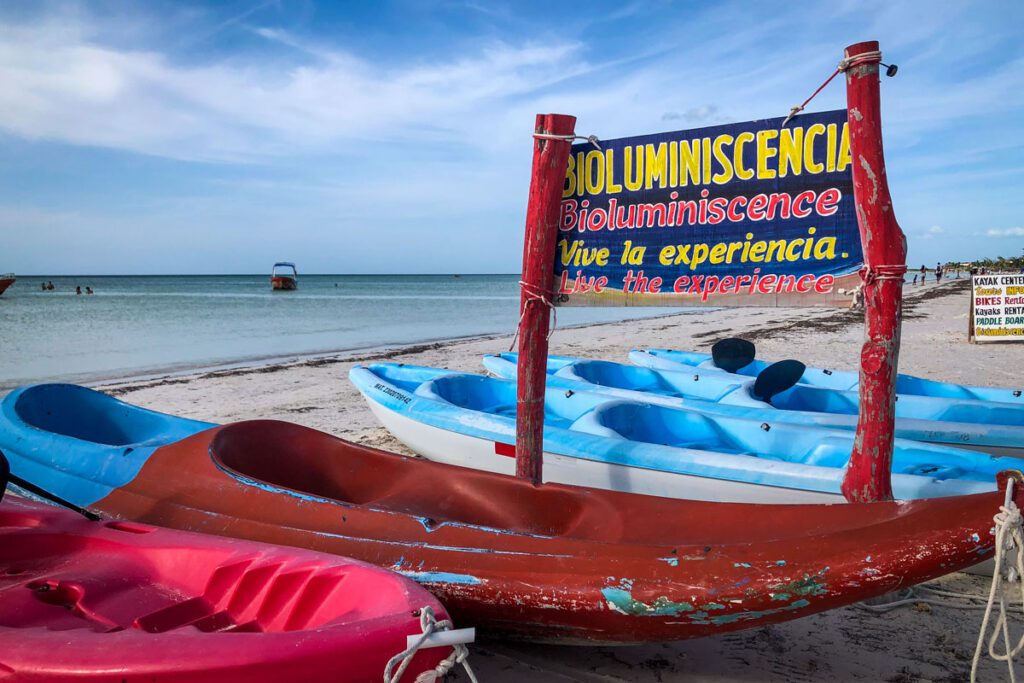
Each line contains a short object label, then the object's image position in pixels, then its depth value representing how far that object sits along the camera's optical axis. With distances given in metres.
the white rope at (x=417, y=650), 2.29
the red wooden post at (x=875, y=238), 3.42
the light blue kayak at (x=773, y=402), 5.62
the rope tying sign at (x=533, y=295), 4.39
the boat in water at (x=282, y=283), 62.78
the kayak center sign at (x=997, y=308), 13.54
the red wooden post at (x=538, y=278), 4.29
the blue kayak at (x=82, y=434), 4.27
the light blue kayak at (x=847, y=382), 6.95
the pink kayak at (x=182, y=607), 2.21
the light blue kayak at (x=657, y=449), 4.54
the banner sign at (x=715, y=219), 3.78
